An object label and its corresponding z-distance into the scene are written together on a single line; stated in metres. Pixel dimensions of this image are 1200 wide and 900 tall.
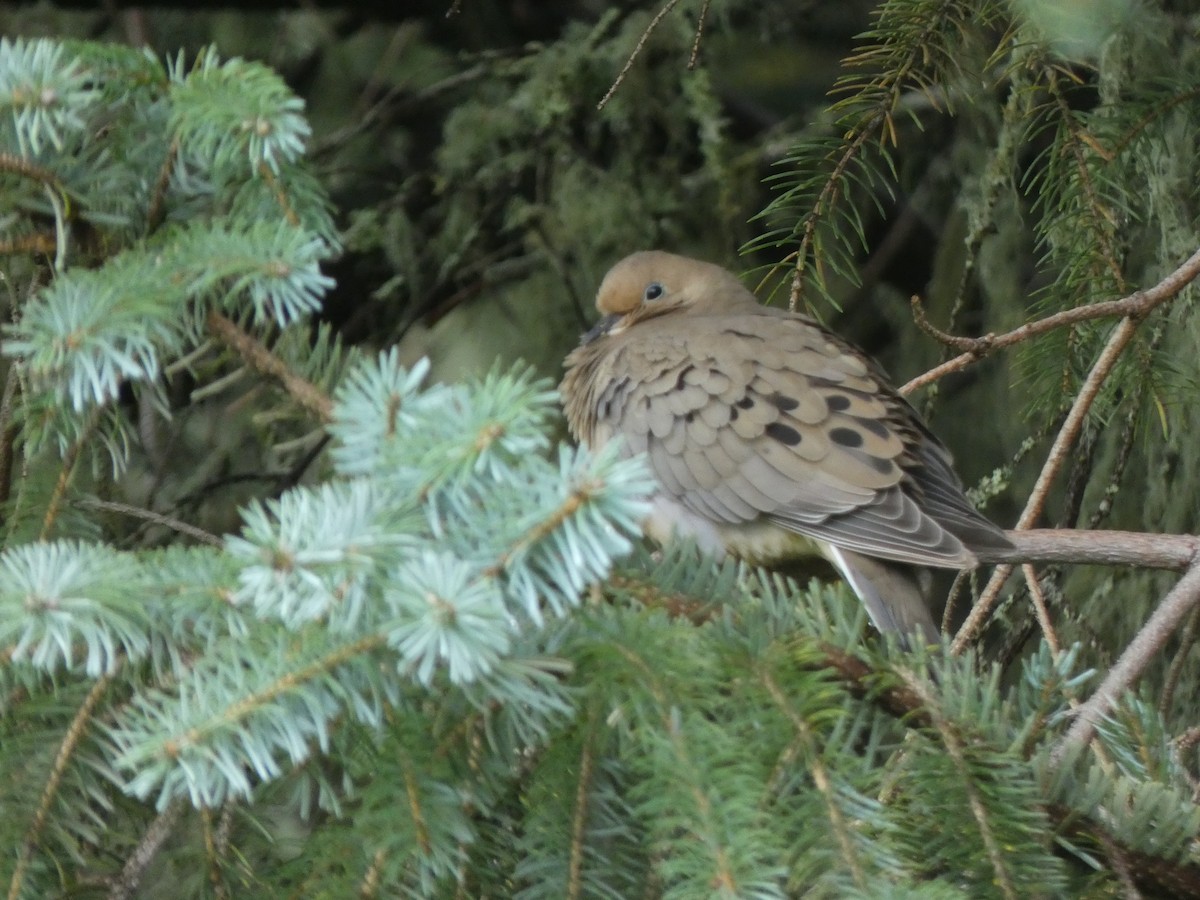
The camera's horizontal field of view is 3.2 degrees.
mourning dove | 6.64
